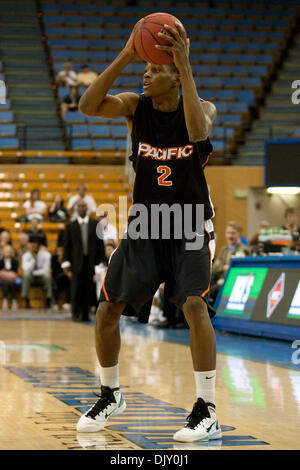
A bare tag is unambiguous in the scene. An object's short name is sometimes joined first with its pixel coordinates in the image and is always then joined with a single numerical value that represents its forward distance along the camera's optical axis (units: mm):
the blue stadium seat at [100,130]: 19812
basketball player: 3803
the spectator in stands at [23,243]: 16000
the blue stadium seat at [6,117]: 20156
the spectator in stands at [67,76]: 19984
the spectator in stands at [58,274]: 15672
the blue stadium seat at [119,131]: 19672
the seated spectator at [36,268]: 15586
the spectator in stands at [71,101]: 19688
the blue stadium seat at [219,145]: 18798
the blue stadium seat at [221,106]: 19953
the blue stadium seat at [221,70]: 21031
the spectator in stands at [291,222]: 11594
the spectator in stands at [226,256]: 11406
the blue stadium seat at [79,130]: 19797
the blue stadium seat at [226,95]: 20453
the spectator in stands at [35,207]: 17234
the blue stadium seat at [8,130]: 19703
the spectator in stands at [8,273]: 15680
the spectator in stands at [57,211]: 17203
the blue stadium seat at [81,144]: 19438
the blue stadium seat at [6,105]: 20641
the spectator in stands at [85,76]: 19641
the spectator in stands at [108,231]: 14060
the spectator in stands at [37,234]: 16047
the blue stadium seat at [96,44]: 21781
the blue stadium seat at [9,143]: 19328
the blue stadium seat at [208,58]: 21266
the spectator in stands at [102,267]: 13236
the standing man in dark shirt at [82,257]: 12891
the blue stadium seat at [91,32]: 22266
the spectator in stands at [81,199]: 16312
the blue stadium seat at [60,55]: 21453
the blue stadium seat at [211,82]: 20500
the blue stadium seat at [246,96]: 20672
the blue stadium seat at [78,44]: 21906
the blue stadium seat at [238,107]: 20109
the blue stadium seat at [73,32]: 22344
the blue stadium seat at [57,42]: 21922
